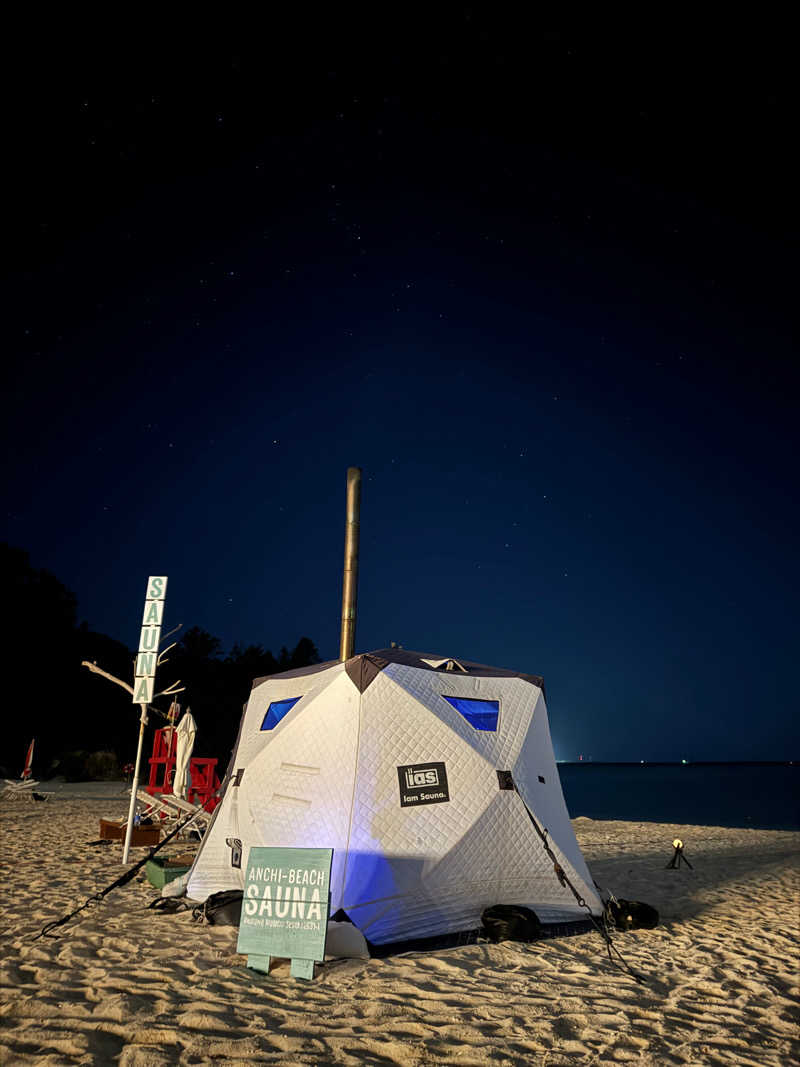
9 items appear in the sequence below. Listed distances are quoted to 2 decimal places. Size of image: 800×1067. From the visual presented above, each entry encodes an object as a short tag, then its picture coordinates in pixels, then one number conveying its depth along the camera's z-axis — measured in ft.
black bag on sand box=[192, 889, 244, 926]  19.51
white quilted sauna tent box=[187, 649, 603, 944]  19.08
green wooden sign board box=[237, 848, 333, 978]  15.33
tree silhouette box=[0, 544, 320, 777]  95.09
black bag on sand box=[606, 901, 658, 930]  21.65
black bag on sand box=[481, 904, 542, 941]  19.04
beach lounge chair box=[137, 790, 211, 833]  34.04
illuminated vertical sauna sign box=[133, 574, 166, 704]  31.27
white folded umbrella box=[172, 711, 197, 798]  35.96
